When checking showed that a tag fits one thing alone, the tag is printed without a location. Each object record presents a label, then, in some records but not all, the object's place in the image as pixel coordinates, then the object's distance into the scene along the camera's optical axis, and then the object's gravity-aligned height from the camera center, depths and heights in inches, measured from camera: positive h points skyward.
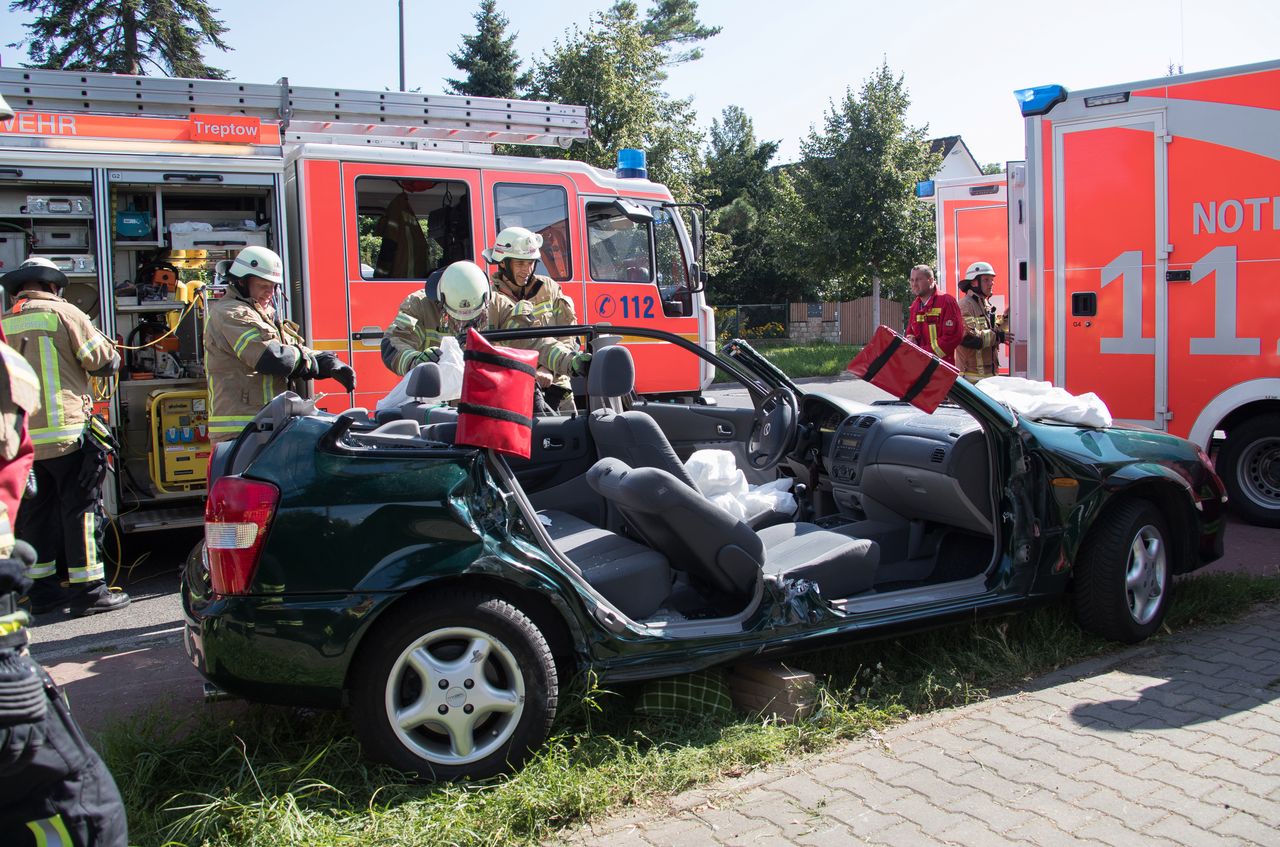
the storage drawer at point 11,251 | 269.9 +32.1
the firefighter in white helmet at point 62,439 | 228.7 -13.4
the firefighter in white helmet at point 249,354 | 226.1 +3.8
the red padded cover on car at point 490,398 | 135.6 -4.1
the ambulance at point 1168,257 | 275.4 +25.5
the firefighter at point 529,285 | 260.7 +19.9
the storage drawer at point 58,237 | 268.5 +35.3
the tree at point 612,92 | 917.2 +236.7
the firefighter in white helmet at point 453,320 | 228.1 +10.9
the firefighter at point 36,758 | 77.7 -28.5
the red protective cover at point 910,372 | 163.3 -2.6
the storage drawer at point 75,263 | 265.7 +28.4
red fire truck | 269.6 +44.3
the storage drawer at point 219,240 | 281.9 +35.7
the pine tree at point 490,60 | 1227.2 +357.2
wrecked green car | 127.1 -26.8
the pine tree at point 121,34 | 1114.1 +359.3
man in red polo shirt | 353.7 +10.1
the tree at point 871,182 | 1043.9 +172.2
